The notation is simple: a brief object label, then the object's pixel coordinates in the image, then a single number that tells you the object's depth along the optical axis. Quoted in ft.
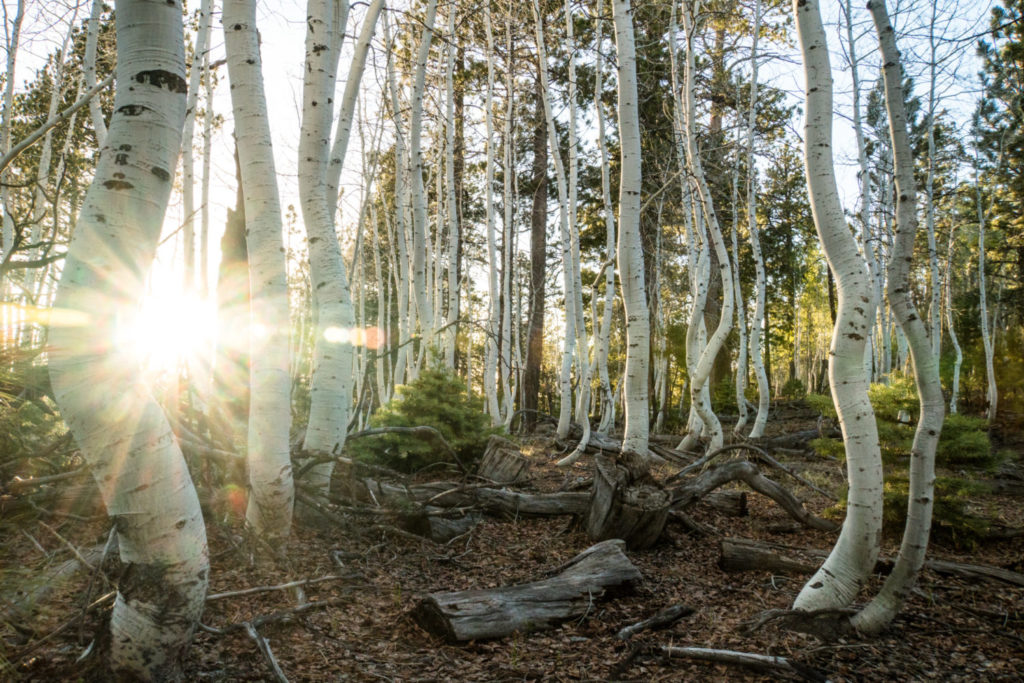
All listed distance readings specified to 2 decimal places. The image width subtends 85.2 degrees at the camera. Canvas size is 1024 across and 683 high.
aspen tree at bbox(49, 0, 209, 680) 6.92
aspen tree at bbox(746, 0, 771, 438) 33.78
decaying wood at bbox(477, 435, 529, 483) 20.04
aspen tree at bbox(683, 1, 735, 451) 25.64
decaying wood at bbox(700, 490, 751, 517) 19.22
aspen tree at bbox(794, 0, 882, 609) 10.52
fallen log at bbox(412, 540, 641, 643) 11.11
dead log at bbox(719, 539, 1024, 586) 13.82
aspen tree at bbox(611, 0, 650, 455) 19.54
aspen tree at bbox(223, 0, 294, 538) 12.27
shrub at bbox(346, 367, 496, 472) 21.03
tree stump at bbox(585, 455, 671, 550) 15.98
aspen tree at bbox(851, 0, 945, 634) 10.16
